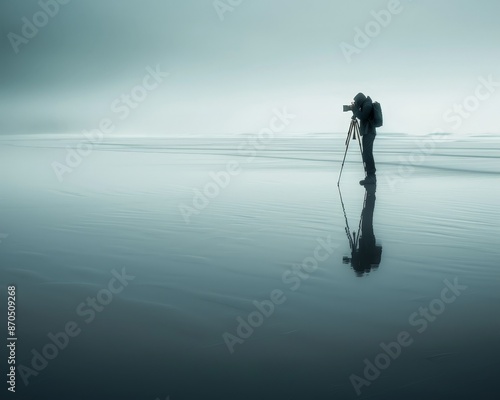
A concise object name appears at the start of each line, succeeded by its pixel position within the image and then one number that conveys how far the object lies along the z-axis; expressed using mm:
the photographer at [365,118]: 15680
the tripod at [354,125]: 15656
